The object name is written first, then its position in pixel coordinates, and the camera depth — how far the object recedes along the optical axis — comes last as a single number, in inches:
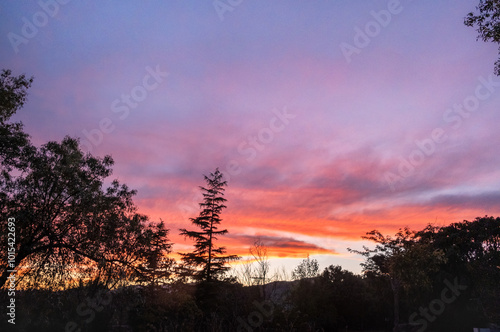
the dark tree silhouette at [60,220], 733.3
